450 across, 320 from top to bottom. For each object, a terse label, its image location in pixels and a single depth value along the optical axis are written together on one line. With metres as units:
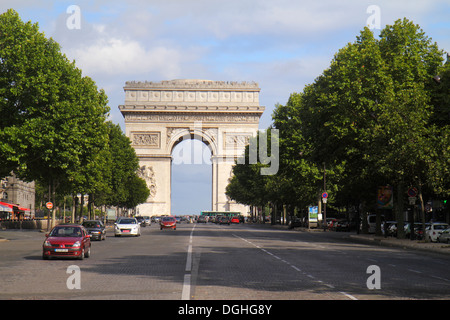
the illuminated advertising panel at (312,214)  79.44
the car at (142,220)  97.24
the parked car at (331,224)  81.00
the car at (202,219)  125.59
